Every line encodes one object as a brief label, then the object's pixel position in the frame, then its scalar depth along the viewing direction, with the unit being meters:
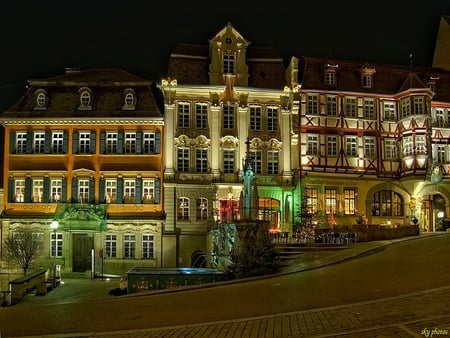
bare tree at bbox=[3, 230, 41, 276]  35.78
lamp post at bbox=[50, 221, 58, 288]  31.86
